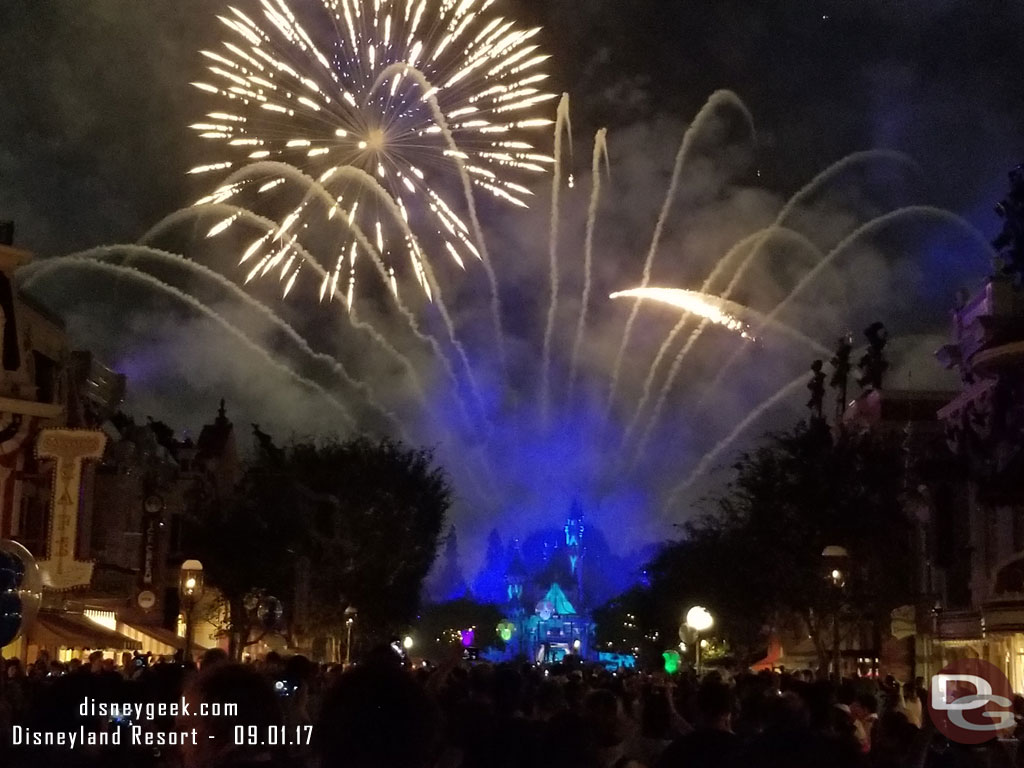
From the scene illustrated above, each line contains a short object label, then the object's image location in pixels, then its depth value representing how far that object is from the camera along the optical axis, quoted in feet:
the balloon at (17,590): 45.91
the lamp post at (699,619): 122.11
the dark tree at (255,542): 187.21
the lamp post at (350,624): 172.50
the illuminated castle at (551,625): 562.25
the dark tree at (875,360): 211.61
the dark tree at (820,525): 163.43
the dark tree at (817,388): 238.48
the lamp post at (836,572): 110.73
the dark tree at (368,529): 192.03
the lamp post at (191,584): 106.73
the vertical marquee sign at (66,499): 127.54
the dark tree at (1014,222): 98.27
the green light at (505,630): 300.11
